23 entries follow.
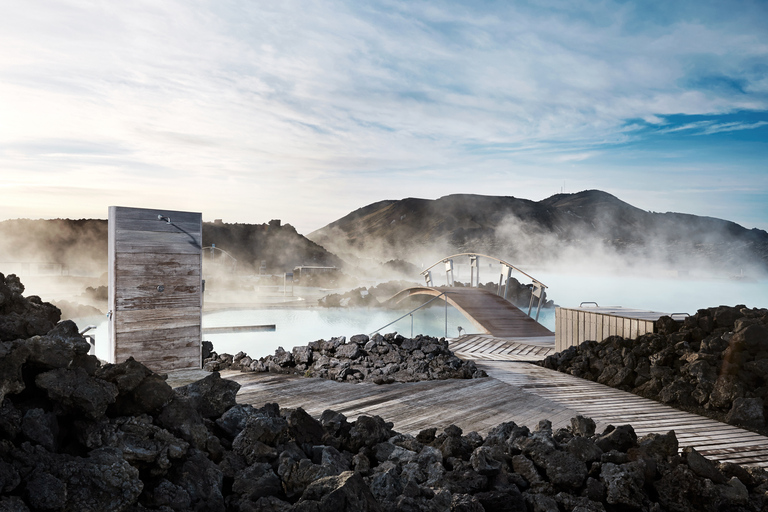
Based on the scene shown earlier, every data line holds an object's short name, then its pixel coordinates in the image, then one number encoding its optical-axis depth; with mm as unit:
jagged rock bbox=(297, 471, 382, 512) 1954
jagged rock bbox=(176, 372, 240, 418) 2818
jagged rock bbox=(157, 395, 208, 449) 2314
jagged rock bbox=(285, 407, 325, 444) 2783
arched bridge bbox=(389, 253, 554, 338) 10109
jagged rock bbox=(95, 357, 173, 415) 2307
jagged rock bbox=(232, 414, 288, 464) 2465
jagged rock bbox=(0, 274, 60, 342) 2492
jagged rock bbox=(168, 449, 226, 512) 2057
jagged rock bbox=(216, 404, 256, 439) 2678
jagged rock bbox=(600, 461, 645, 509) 2680
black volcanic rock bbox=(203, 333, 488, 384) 5391
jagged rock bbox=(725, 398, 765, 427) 4207
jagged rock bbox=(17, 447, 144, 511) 1702
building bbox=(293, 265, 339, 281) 30125
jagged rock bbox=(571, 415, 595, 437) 3455
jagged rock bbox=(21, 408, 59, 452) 1890
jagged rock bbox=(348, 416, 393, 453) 2879
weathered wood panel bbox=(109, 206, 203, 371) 4660
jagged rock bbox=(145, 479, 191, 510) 1957
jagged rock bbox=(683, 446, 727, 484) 2920
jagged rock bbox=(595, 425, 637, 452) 3133
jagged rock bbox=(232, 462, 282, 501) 2178
